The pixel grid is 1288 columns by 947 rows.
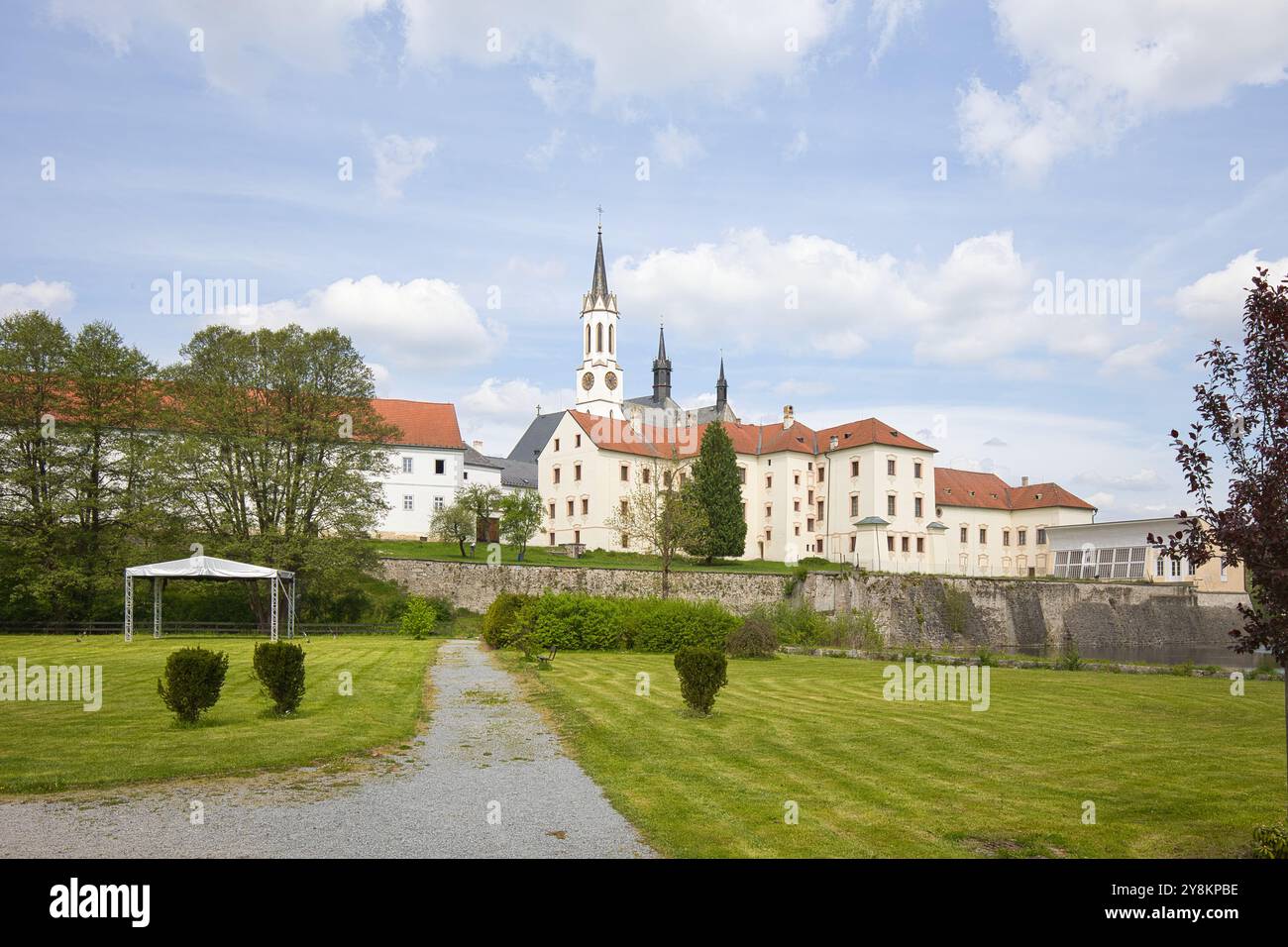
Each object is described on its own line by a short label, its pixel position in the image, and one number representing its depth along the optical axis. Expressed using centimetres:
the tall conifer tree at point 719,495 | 6153
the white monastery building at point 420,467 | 6638
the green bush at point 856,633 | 3603
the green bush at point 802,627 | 3716
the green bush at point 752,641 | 3080
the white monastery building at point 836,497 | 6456
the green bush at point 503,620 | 3108
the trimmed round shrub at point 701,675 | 1582
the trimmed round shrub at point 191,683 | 1370
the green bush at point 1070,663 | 2908
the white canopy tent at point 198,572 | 3078
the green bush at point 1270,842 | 778
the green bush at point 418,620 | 3772
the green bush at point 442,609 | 4309
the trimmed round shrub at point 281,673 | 1494
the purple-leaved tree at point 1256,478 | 758
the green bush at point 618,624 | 3120
